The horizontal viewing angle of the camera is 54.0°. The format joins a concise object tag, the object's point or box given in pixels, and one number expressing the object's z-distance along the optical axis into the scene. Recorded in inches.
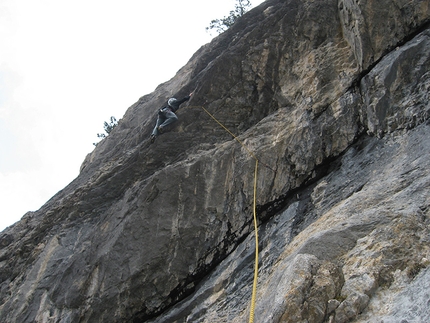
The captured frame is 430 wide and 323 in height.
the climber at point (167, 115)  390.3
